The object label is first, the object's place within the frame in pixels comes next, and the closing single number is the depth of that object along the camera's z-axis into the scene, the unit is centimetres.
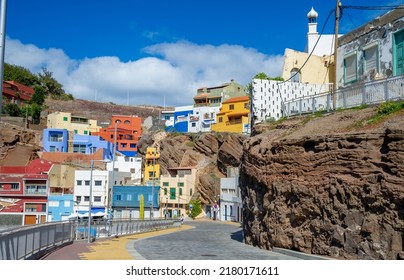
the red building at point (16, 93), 9454
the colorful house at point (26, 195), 5595
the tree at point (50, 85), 12481
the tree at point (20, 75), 11025
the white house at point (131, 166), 7356
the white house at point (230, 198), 5619
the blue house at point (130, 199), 6631
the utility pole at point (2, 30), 1105
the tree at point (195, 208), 6619
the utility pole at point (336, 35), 2405
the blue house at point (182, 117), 8675
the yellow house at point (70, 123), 8725
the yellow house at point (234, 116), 7406
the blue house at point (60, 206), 5802
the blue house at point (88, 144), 7800
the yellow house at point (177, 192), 6831
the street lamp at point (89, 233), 2230
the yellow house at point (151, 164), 7588
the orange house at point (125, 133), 8538
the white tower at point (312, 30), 3538
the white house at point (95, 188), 6359
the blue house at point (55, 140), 7656
